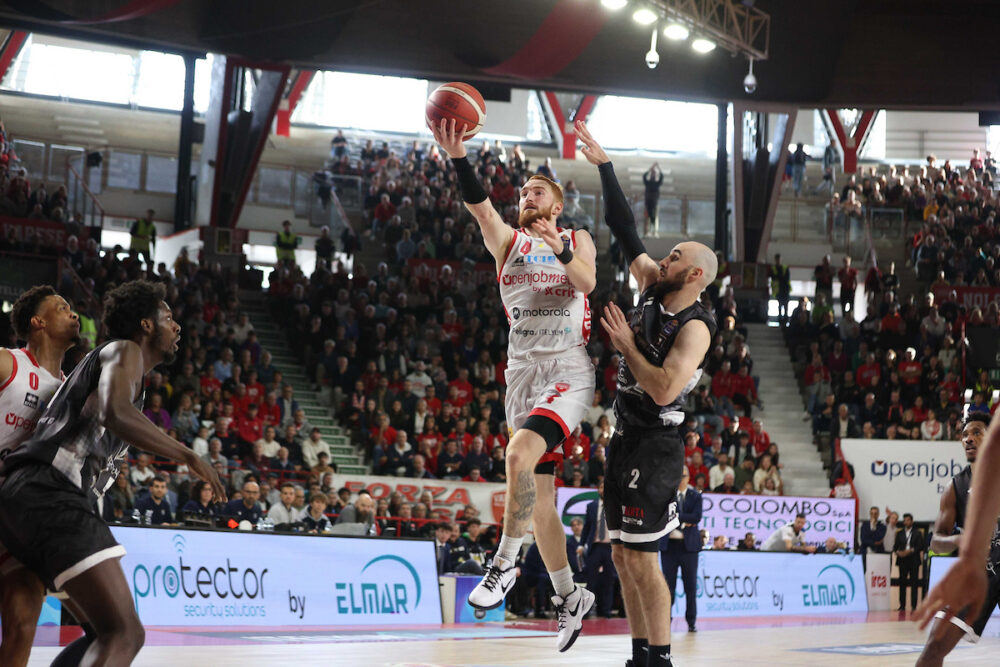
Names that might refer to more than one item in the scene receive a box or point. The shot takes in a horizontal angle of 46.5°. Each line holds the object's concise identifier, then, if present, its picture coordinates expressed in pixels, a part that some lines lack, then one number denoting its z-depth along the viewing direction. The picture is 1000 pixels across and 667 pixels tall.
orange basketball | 6.70
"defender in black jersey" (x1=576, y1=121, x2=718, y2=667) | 5.86
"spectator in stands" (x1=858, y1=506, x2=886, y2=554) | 19.44
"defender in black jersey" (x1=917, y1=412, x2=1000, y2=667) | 6.25
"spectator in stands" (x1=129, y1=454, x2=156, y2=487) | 14.14
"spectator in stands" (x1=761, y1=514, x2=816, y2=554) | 17.95
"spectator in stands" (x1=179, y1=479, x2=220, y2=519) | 13.54
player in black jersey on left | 4.26
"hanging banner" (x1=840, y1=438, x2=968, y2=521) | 19.89
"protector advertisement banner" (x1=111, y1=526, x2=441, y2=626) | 10.97
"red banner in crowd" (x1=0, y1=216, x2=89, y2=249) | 21.52
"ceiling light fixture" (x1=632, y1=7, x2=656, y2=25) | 18.67
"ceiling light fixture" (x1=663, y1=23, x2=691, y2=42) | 19.38
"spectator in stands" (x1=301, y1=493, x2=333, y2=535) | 14.27
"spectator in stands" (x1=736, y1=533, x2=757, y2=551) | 17.94
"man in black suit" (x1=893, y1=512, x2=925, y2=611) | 18.91
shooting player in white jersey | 6.48
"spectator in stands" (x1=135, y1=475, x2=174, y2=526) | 13.06
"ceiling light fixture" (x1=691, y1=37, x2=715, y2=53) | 20.18
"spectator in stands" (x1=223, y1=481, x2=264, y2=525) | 13.86
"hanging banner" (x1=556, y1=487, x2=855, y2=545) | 18.12
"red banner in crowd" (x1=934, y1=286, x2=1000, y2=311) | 26.00
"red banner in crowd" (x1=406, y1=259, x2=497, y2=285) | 24.81
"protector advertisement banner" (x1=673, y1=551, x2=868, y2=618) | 16.34
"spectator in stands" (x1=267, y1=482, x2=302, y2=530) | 14.16
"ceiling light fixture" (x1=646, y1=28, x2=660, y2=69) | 18.99
